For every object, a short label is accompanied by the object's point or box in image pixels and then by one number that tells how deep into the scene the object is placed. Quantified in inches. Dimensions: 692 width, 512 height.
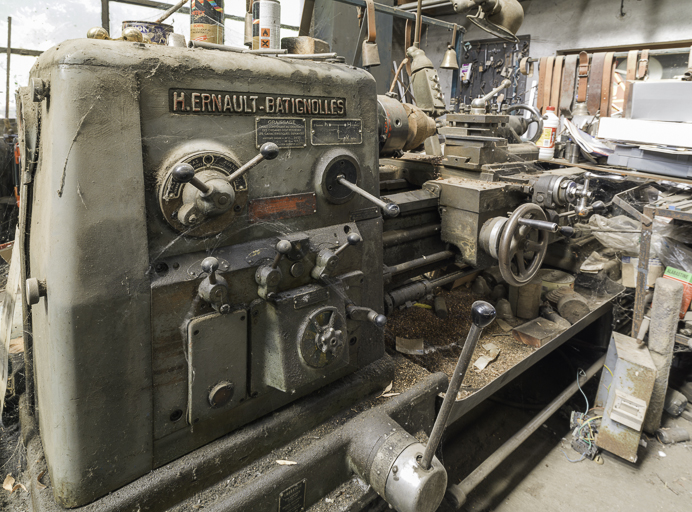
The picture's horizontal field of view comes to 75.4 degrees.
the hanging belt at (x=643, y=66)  169.8
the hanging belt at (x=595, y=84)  173.9
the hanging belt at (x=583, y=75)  177.6
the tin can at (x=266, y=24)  45.7
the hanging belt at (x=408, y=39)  127.2
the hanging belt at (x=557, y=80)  187.2
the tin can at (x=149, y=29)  41.0
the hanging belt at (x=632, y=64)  170.6
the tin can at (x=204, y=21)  43.9
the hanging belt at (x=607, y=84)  171.2
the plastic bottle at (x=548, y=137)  118.1
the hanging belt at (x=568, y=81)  182.4
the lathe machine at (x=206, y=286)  33.1
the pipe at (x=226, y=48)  40.2
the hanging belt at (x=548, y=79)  189.6
